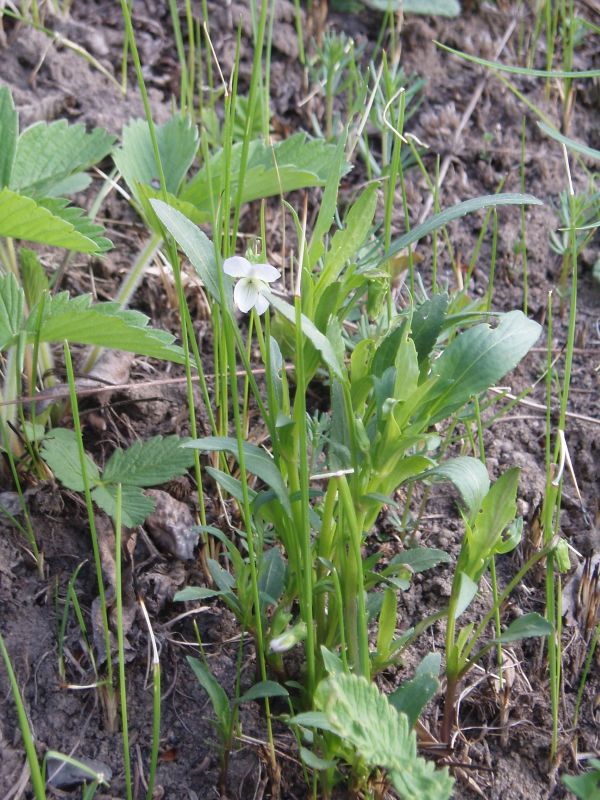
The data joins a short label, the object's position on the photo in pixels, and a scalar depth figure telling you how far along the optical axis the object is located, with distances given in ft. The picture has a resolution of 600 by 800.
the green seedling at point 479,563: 0.97
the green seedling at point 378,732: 0.82
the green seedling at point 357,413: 0.95
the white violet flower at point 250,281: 0.98
